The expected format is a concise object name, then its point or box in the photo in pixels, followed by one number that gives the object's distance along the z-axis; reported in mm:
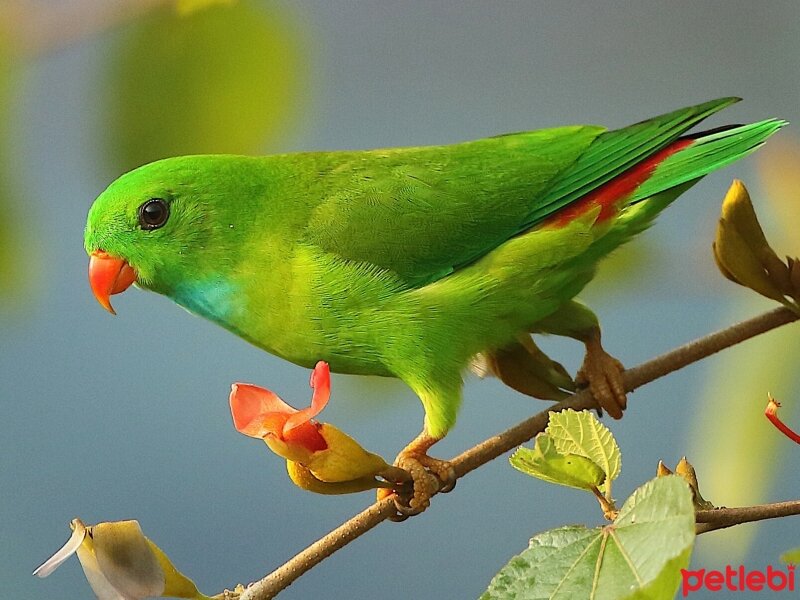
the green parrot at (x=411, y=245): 2337
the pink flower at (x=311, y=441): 2279
